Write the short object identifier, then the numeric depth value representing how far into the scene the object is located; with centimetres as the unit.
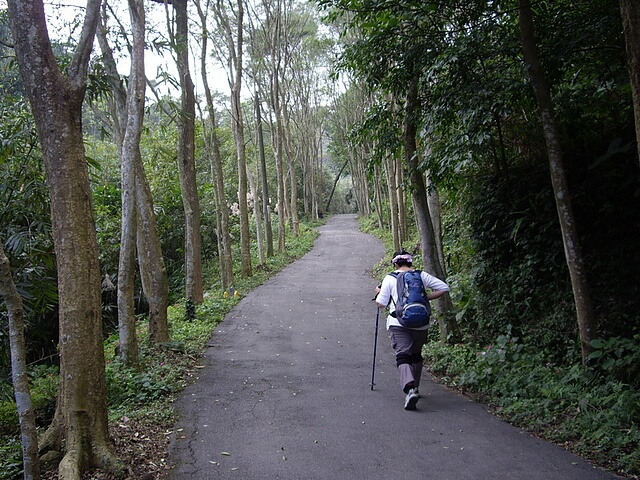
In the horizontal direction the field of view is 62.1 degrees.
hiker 652
